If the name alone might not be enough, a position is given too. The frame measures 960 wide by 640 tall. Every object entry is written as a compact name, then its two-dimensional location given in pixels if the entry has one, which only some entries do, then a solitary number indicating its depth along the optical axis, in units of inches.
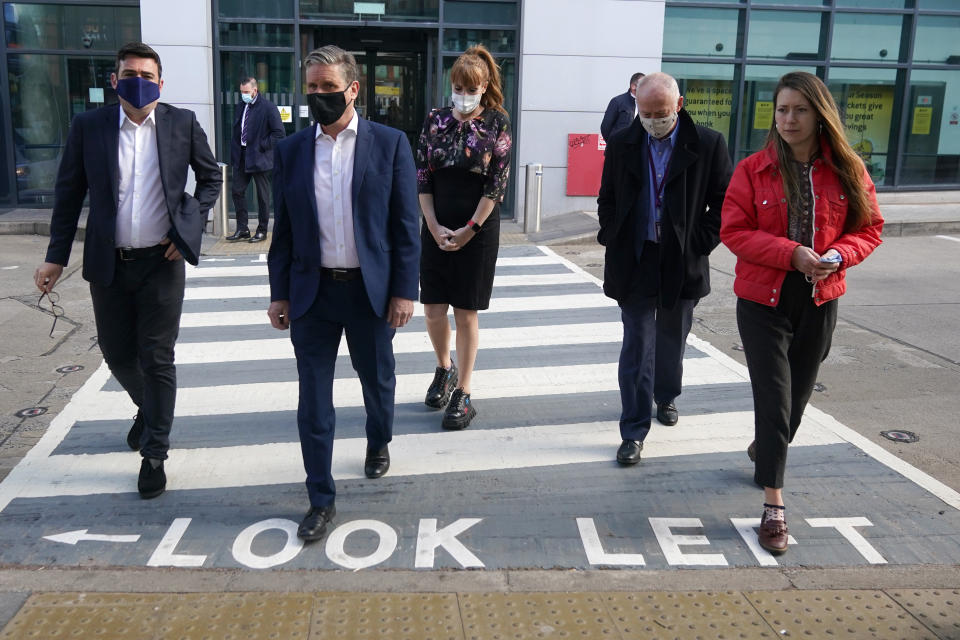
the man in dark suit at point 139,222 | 174.6
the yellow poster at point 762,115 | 628.1
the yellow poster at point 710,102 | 621.3
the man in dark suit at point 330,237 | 161.2
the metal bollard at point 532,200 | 527.8
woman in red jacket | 155.0
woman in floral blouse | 205.9
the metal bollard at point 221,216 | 506.0
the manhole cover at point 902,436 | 210.8
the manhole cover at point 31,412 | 226.7
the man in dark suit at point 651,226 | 187.9
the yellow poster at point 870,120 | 644.7
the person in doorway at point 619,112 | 478.3
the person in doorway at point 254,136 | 482.0
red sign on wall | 581.3
